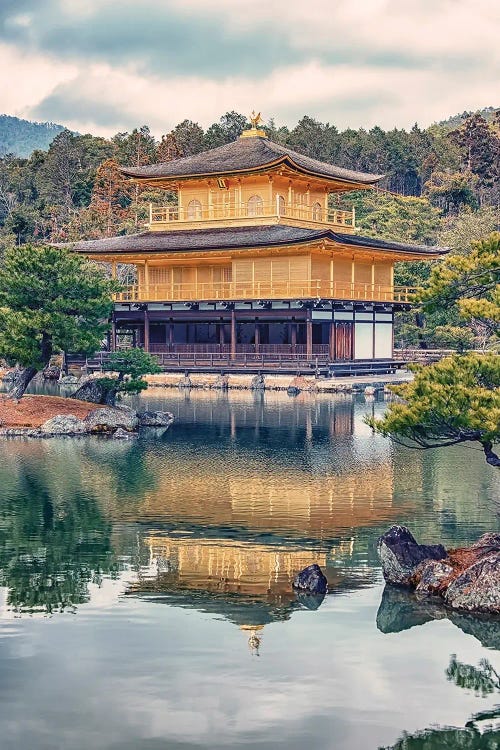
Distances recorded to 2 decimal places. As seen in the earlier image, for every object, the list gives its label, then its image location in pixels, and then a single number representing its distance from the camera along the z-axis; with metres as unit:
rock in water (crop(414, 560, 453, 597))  17.03
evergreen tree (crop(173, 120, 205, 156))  102.44
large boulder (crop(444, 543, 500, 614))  16.16
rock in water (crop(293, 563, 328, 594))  17.22
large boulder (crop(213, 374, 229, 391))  53.81
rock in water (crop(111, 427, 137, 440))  35.10
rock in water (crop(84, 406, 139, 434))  35.97
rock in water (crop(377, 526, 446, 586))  17.64
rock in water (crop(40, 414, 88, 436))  35.72
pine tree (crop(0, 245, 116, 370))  35.62
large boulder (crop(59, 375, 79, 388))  56.47
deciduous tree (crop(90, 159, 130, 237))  91.44
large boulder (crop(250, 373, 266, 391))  52.91
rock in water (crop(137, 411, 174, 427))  38.16
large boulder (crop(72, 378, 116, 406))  39.28
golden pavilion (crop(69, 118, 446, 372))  57.03
